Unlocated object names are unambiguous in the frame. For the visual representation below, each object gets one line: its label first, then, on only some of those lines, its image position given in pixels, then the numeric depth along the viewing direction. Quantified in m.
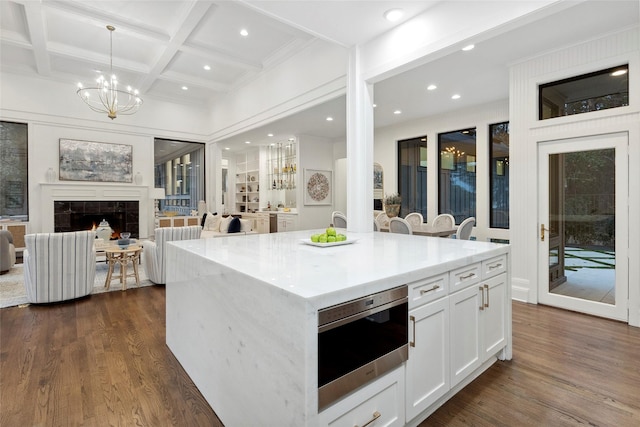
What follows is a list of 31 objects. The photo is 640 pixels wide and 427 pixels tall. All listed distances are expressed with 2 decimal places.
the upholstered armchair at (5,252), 5.11
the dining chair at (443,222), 5.92
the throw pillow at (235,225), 6.96
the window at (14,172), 6.84
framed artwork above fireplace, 7.42
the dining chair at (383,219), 6.61
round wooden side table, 4.47
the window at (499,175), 5.84
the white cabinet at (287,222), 8.18
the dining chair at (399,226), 4.68
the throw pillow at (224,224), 7.33
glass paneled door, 3.37
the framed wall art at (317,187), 8.26
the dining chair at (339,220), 5.80
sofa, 6.98
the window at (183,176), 9.35
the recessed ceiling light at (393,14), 3.12
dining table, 5.12
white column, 3.83
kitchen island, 1.28
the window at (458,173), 6.36
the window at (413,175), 7.18
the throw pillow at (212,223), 7.82
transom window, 3.39
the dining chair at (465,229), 4.49
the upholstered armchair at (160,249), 4.39
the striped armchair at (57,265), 3.74
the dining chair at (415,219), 6.46
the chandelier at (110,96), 5.55
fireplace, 7.29
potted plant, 6.89
